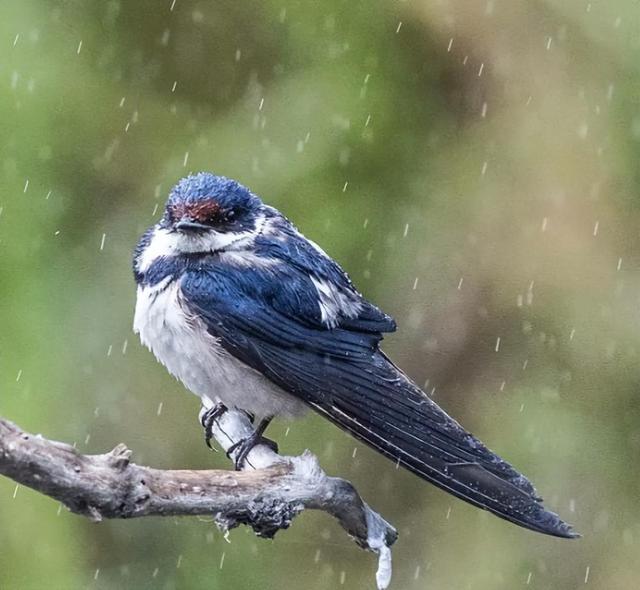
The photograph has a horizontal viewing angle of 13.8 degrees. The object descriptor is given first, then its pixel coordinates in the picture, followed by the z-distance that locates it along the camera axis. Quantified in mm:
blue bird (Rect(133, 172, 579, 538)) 6129
